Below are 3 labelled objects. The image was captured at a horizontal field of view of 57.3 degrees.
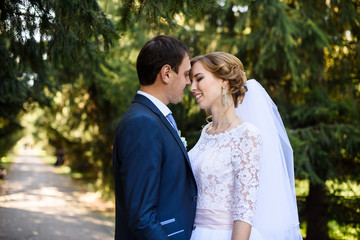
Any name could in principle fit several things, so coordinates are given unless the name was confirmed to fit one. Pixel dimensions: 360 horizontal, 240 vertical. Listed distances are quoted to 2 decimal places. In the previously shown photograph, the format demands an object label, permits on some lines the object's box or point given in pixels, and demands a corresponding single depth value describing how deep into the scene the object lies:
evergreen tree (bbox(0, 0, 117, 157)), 3.30
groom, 1.75
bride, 2.33
